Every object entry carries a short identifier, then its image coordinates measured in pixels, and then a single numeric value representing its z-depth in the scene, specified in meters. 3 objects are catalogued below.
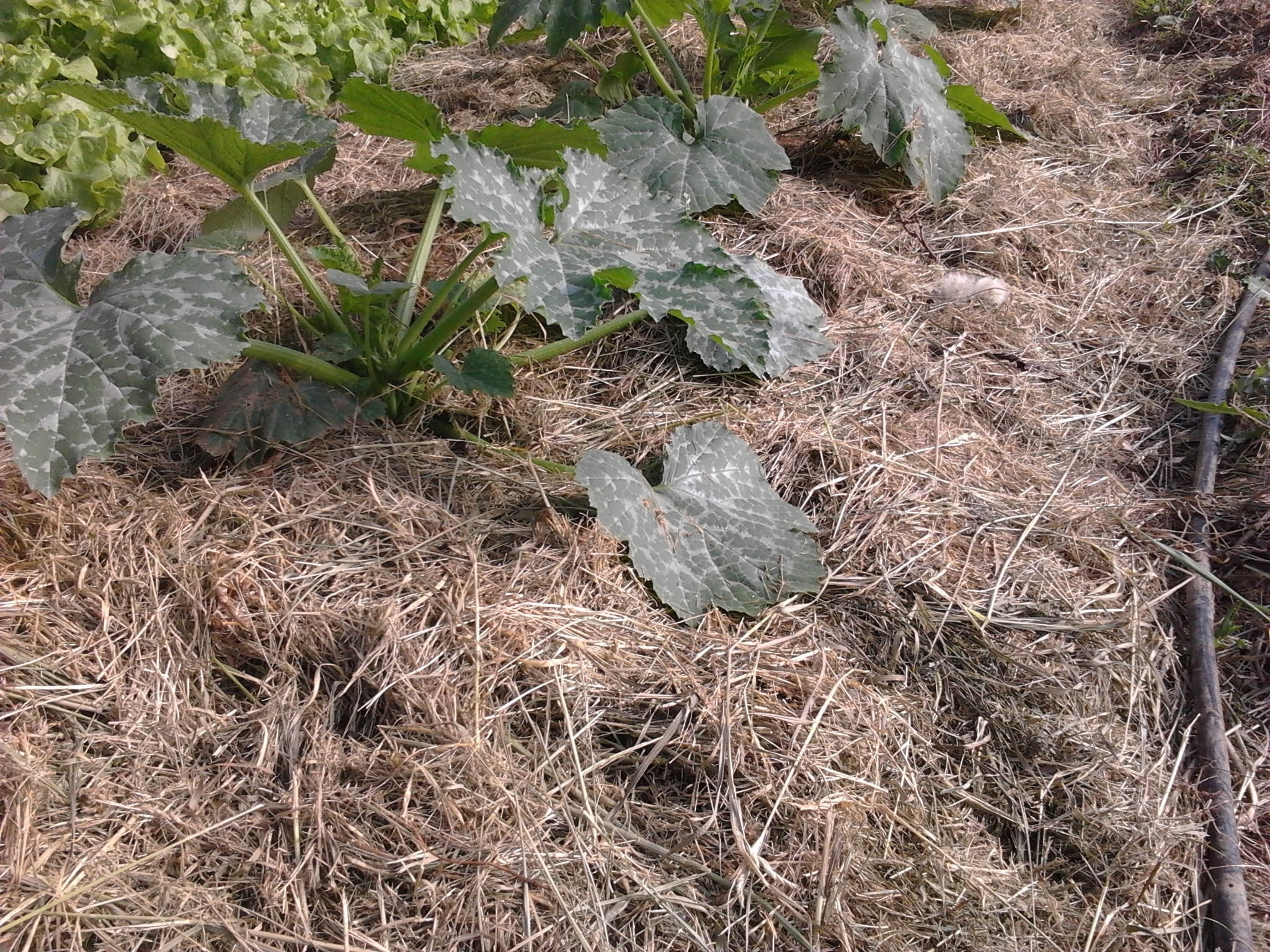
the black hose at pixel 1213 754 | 1.24
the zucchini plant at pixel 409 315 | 1.31
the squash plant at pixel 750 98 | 2.20
